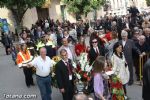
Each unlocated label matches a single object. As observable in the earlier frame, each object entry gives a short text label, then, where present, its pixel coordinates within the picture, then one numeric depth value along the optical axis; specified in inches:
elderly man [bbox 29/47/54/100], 206.7
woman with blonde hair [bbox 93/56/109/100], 161.0
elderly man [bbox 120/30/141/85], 254.3
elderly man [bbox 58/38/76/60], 258.9
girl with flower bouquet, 213.3
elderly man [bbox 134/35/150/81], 260.8
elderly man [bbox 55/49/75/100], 192.9
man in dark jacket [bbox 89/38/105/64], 255.7
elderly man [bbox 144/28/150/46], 265.4
